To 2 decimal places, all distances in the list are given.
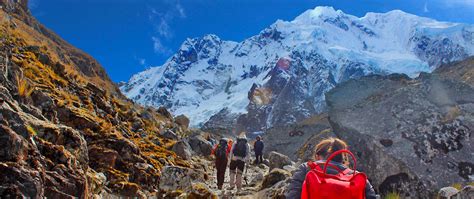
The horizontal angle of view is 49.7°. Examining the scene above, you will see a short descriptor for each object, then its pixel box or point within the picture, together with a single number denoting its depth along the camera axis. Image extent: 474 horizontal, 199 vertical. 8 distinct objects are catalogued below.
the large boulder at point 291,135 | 40.38
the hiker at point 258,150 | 31.44
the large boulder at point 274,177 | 13.39
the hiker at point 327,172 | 5.67
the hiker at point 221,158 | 18.52
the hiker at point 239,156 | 17.31
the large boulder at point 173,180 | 13.34
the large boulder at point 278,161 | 22.53
